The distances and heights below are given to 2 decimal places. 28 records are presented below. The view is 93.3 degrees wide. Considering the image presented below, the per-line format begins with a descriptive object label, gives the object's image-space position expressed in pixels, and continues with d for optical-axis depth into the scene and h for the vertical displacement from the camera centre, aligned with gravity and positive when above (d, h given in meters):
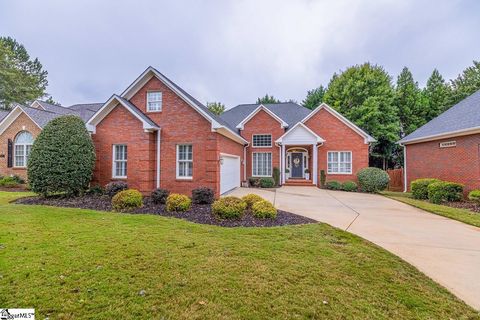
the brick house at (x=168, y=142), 11.59 +1.39
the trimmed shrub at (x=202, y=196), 9.82 -1.39
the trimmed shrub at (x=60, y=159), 10.38 +0.24
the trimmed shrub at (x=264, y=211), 7.57 -1.58
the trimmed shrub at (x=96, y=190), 11.72 -1.36
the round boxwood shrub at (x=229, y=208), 7.41 -1.47
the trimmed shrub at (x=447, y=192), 11.35 -1.43
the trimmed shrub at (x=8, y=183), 15.29 -1.27
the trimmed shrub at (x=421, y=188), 12.64 -1.38
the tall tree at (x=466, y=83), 26.11 +9.59
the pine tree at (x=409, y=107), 26.91 +6.80
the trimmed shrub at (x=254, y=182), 18.44 -1.48
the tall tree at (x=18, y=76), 32.31 +13.88
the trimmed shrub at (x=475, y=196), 10.45 -1.50
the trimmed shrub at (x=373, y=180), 15.47 -1.12
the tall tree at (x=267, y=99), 39.84 +11.46
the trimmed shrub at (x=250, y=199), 8.74 -1.38
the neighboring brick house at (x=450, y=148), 11.85 +0.96
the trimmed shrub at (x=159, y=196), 9.88 -1.40
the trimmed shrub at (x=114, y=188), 10.58 -1.12
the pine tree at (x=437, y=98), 26.90 +7.89
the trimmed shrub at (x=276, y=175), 18.67 -0.97
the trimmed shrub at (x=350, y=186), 16.50 -1.64
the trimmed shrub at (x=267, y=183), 17.83 -1.51
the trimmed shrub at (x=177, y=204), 8.58 -1.52
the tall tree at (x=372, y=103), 25.27 +7.11
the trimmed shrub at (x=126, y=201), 8.84 -1.44
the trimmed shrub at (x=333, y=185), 17.11 -1.62
